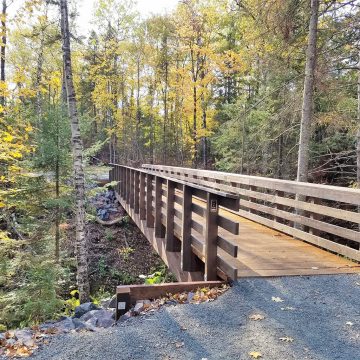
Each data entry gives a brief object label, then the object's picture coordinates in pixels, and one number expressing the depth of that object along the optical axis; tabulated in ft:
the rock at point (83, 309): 13.82
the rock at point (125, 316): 11.01
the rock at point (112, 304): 14.82
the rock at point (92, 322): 11.57
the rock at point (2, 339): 10.06
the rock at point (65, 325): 11.09
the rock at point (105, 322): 11.65
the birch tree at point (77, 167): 24.73
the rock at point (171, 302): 11.65
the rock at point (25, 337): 9.71
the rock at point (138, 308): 11.20
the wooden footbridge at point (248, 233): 13.37
